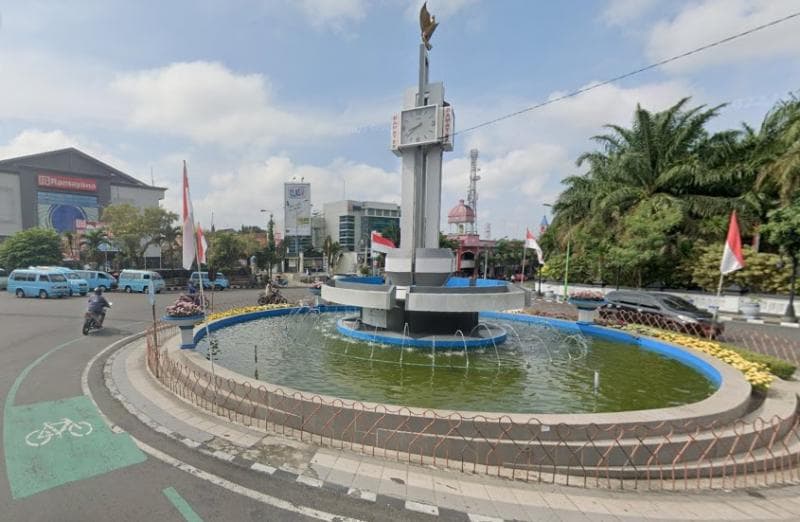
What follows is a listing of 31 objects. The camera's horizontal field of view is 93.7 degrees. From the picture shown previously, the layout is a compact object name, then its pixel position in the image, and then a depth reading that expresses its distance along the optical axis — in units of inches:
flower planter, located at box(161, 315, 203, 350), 431.3
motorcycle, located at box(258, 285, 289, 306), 837.2
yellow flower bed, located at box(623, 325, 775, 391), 339.9
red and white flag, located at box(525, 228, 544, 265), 973.1
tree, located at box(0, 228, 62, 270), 1557.6
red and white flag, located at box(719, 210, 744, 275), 512.1
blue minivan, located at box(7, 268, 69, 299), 1031.6
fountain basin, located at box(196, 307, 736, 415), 333.4
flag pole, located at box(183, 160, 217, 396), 388.2
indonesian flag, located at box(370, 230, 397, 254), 637.9
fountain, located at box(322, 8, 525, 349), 506.2
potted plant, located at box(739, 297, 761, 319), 845.0
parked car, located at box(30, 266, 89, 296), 1100.5
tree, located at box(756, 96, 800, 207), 899.4
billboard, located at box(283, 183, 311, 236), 3132.4
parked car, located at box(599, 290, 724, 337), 581.9
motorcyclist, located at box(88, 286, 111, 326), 586.2
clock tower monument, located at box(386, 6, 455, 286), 641.6
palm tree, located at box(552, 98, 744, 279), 1050.7
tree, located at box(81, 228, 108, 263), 1643.7
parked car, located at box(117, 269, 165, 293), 1246.3
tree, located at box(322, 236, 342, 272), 2532.0
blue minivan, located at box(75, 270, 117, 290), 1261.1
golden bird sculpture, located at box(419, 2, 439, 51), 657.0
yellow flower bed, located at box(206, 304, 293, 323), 615.8
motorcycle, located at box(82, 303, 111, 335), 575.8
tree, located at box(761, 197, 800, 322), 749.9
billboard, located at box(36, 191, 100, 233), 2682.1
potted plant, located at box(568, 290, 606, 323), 633.6
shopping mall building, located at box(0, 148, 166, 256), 2583.7
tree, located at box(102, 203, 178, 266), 1560.0
